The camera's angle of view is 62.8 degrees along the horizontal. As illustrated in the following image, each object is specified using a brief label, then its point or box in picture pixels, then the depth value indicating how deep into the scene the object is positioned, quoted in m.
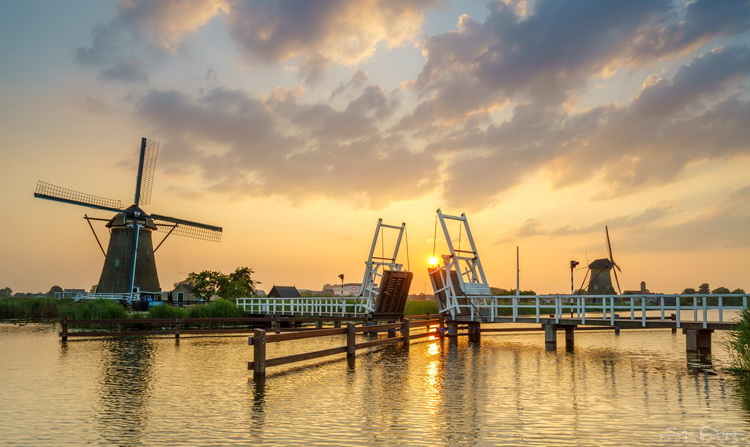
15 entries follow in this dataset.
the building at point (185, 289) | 99.56
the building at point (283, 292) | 94.69
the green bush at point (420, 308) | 60.56
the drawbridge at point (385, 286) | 37.00
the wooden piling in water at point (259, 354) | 18.33
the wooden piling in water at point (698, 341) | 25.94
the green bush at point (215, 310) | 49.41
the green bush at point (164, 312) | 46.34
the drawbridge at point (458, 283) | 35.25
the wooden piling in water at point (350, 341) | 24.45
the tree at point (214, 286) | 74.50
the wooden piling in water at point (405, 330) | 31.76
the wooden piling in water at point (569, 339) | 29.72
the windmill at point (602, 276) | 99.12
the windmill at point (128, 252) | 65.44
